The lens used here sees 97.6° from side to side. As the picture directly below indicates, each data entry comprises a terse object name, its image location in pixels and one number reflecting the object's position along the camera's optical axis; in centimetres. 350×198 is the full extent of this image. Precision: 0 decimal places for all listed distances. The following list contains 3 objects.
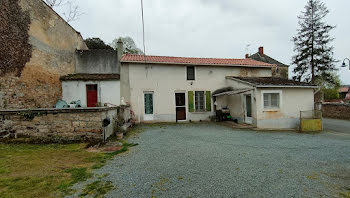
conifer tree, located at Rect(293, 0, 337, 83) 1809
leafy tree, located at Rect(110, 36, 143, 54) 2450
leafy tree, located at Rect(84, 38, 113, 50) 2081
